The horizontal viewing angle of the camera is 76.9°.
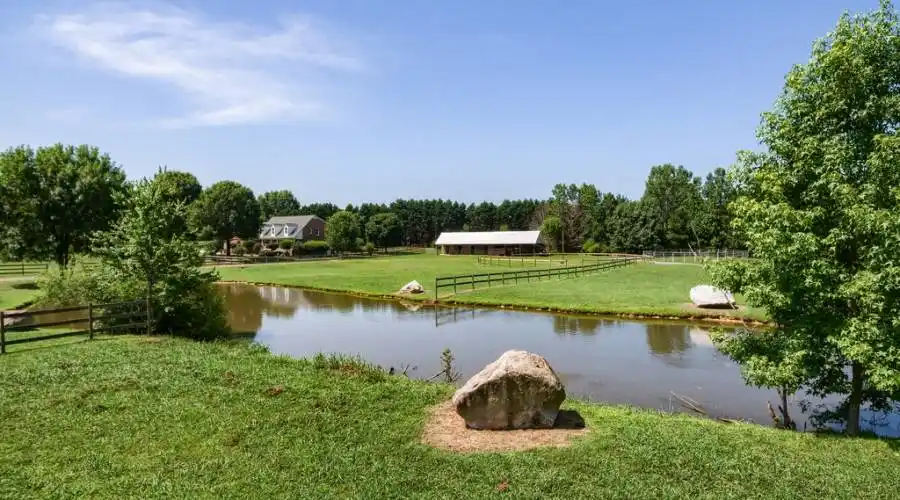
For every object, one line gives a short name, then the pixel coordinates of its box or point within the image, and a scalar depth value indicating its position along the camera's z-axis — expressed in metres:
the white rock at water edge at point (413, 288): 38.81
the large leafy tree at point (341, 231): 90.19
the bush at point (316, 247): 90.31
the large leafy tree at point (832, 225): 9.23
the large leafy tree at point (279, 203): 138.25
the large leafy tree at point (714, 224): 83.06
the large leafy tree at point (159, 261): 18.89
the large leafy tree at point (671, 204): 89.12
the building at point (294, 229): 101.12
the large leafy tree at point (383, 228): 107.00
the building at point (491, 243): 91.25
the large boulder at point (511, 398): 9.86
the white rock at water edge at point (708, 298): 28.72
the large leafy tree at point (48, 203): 38.38
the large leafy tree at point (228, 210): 83.00
